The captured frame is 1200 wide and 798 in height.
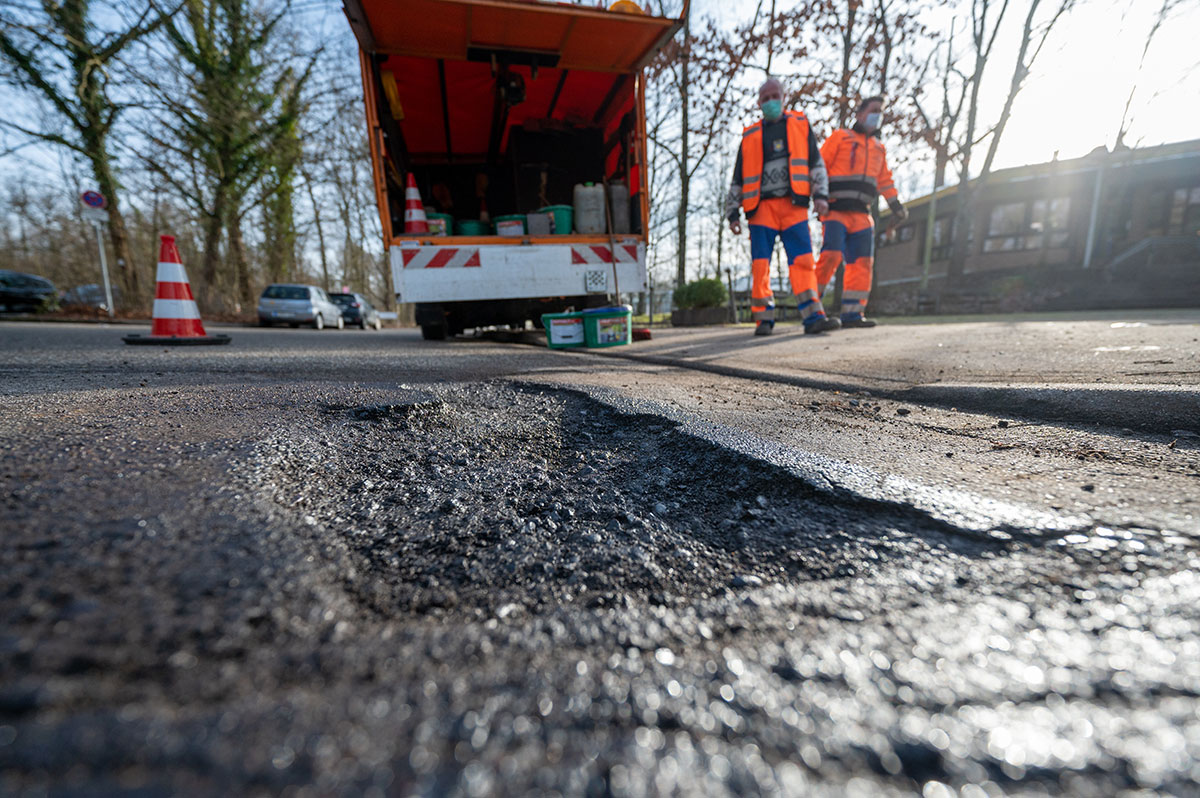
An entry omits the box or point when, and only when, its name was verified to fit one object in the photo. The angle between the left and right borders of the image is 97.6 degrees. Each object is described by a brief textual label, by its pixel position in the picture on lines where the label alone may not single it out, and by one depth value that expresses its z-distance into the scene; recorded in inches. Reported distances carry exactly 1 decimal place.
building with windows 619.8
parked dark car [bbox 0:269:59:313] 456.4
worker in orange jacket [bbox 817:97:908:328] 216.4
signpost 480.7
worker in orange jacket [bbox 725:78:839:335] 194.8
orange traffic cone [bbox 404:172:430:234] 209.8
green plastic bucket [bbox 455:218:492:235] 234.4
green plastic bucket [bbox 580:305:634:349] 180.5
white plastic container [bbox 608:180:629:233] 223.0
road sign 486.6
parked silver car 535.8
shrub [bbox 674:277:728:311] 446.0
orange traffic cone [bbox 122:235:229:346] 171.0
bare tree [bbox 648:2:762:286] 508.4
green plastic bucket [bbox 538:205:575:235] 217.3
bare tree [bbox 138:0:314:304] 526.3
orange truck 179.5
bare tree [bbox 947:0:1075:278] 589.3
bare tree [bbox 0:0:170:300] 430.0
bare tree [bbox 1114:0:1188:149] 624.7
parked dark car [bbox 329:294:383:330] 750.5
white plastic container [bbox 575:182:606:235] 219.5
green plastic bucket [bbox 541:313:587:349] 183.2
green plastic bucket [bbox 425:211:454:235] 219.3
